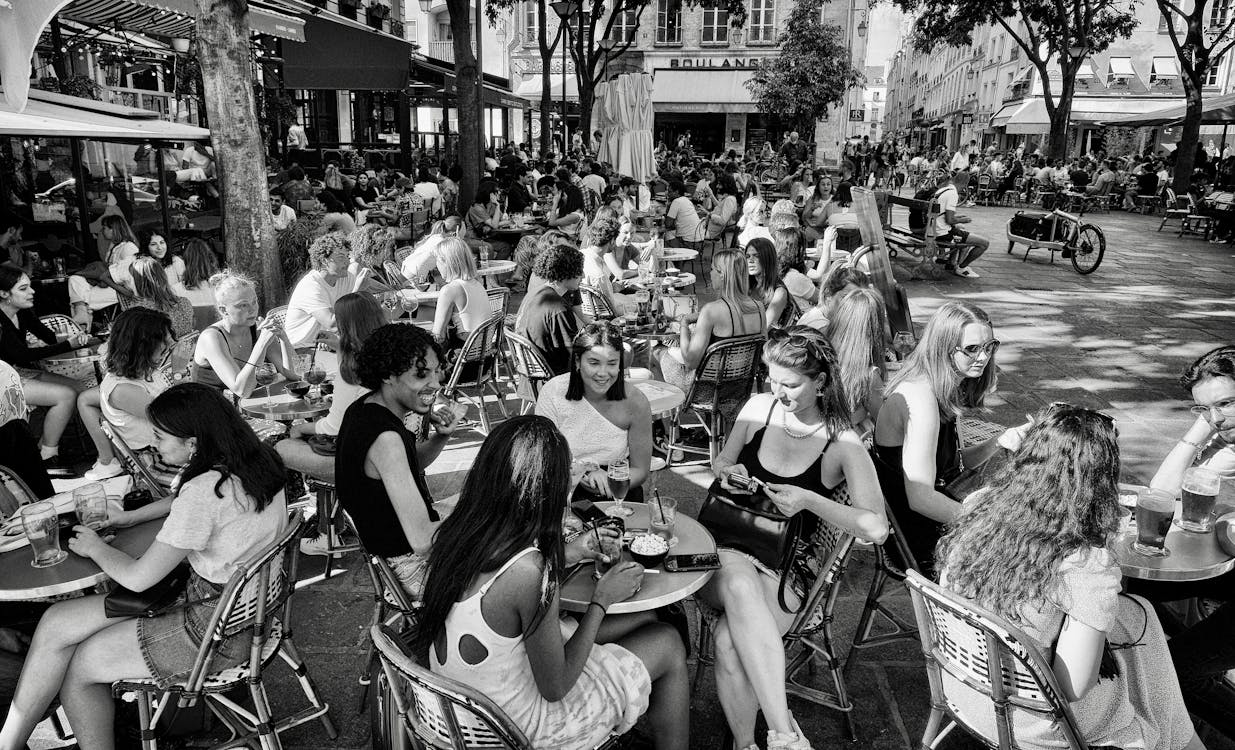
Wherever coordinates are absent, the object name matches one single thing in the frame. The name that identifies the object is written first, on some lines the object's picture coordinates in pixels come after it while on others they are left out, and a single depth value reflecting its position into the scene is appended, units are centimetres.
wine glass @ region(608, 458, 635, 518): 285
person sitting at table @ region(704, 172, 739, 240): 1174
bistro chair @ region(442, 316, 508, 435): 552
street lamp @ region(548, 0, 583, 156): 1761
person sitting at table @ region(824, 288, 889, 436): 431
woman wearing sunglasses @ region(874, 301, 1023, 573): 316
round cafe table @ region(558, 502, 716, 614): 242
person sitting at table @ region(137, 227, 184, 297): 681
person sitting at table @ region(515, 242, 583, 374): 517
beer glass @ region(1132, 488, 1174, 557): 276
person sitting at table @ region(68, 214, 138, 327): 612
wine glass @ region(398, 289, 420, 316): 655
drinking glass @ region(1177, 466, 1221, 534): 285
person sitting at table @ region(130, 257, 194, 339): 540
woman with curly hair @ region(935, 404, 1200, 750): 215
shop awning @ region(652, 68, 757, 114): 4144
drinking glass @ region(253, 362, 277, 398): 459
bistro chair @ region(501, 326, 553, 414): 499
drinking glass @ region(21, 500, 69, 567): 254
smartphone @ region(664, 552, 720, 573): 259
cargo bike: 1242
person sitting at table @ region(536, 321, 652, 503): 352
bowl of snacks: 262
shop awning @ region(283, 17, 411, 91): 1332
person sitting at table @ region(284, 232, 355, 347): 555
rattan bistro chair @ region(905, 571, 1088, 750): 208
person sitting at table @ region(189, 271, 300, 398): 444
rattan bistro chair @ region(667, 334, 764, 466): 495
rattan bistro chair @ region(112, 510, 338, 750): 241
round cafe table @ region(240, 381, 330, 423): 404
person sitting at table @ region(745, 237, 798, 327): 573
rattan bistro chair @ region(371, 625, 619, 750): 182
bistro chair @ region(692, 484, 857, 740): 278
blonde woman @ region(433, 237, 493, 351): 589
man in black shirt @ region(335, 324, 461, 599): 281
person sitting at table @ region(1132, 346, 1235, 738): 260
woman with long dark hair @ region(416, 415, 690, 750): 204
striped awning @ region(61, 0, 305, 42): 941
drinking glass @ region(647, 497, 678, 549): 281
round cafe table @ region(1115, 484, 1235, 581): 265
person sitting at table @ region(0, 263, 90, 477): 484
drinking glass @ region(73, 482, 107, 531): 275
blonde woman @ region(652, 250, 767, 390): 508
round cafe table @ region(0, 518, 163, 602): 247
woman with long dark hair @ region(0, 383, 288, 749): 246
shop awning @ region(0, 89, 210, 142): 596
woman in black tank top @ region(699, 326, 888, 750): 265
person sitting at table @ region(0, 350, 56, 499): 371
